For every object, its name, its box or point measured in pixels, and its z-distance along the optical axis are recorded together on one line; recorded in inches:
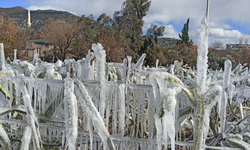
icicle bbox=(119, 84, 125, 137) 32.0
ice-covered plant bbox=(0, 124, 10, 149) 33.7
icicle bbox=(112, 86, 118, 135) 33.4
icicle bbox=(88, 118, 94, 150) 30.1
